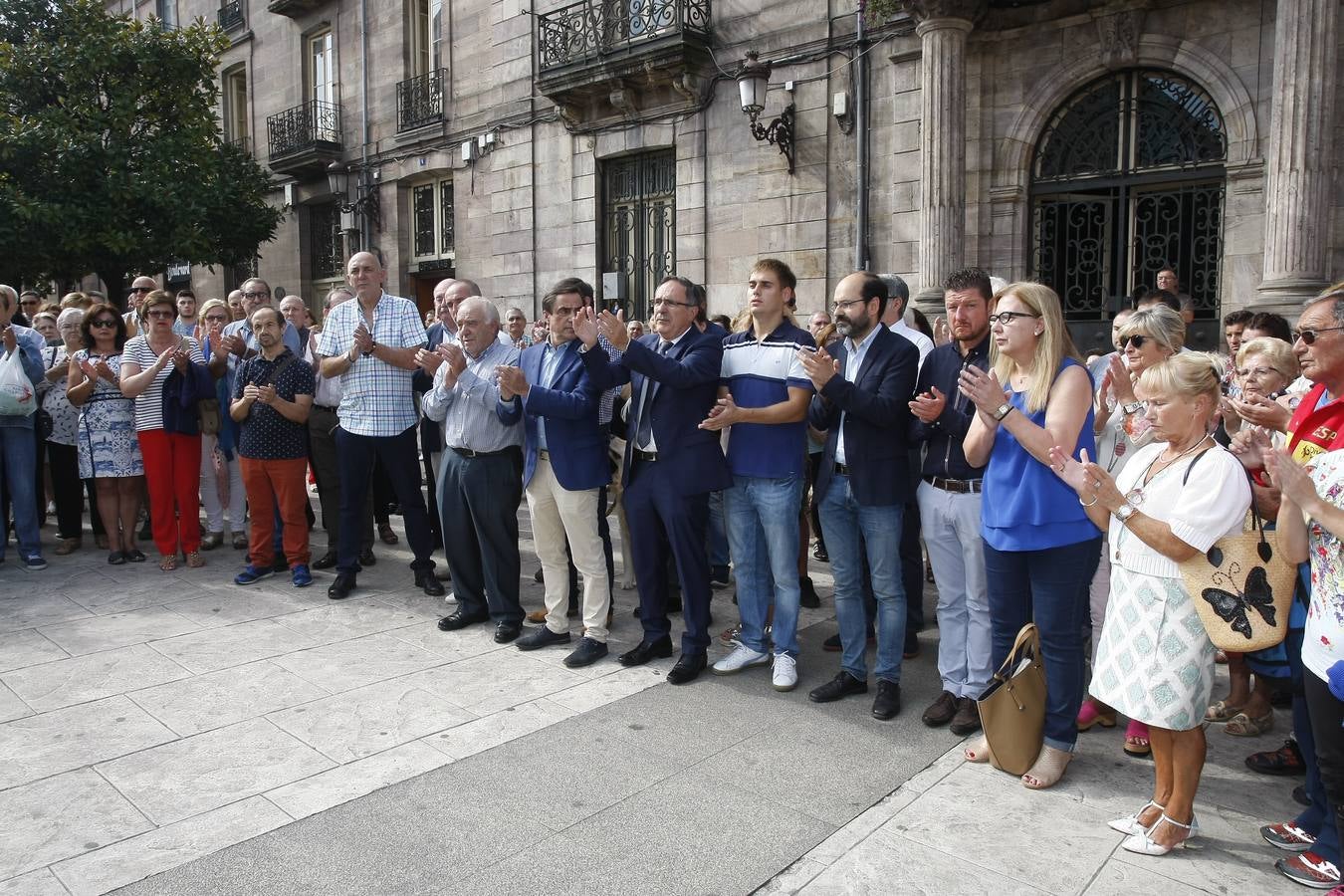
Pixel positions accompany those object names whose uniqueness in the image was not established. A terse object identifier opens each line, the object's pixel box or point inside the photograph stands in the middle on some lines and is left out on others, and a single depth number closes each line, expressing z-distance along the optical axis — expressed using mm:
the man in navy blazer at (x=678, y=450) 4621
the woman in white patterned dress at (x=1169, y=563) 2984
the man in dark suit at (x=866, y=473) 4254
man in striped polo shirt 4551
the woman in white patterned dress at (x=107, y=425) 7187
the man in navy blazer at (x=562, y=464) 4891
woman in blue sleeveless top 3568
